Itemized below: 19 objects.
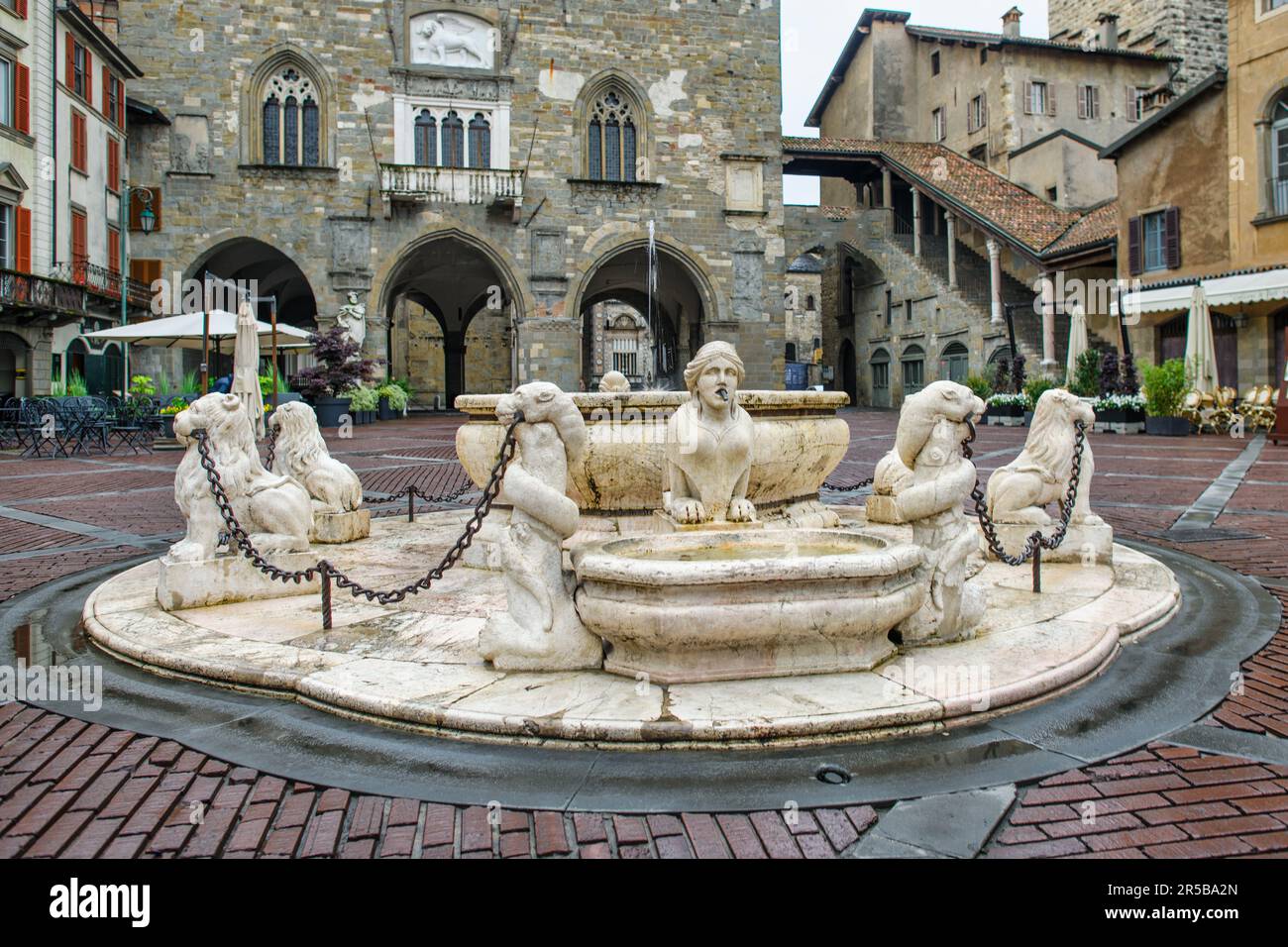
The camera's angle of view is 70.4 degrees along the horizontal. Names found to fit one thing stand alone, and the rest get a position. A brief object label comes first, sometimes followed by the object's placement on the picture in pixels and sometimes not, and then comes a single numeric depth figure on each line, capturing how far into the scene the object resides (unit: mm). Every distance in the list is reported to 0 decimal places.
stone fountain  3199
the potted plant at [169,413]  18156
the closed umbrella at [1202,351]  19281
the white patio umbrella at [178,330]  16328
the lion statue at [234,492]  4820
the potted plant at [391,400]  26766
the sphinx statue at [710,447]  4895
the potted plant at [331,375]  23766
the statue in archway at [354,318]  25922
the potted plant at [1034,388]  24078
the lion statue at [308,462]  6777
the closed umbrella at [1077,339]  22969
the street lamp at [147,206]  25172
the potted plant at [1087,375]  22922
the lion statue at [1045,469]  5918
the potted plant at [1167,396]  19203
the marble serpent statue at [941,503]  3949
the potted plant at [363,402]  24812
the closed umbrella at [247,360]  13172
